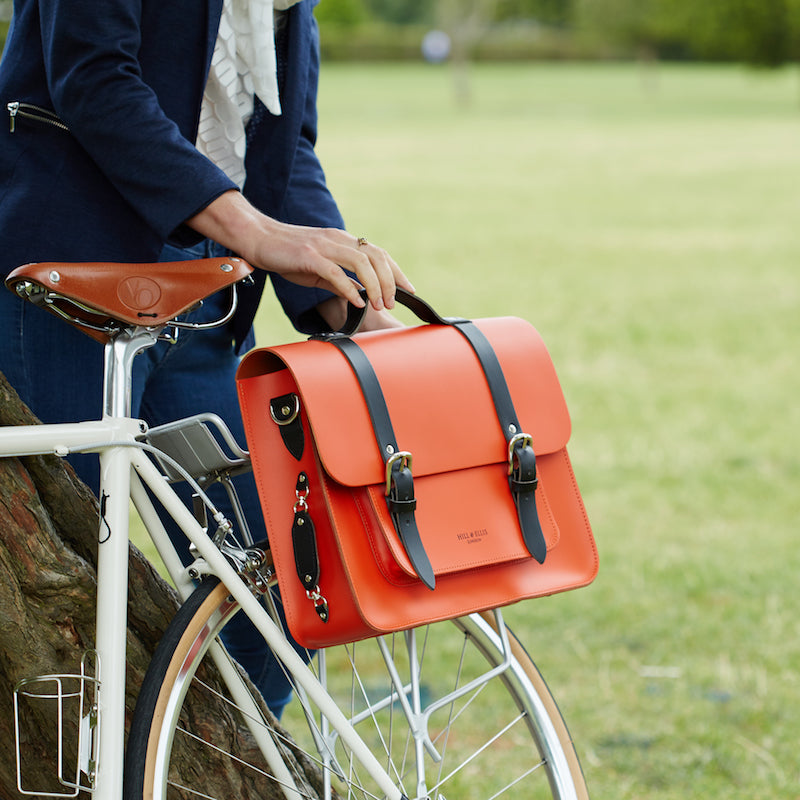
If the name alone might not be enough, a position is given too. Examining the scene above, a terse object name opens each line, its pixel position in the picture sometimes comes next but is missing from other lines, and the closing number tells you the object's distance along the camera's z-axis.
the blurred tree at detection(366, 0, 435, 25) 128.37
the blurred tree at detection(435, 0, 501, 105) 69.04
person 3.59
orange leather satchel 3.48
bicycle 3.50
